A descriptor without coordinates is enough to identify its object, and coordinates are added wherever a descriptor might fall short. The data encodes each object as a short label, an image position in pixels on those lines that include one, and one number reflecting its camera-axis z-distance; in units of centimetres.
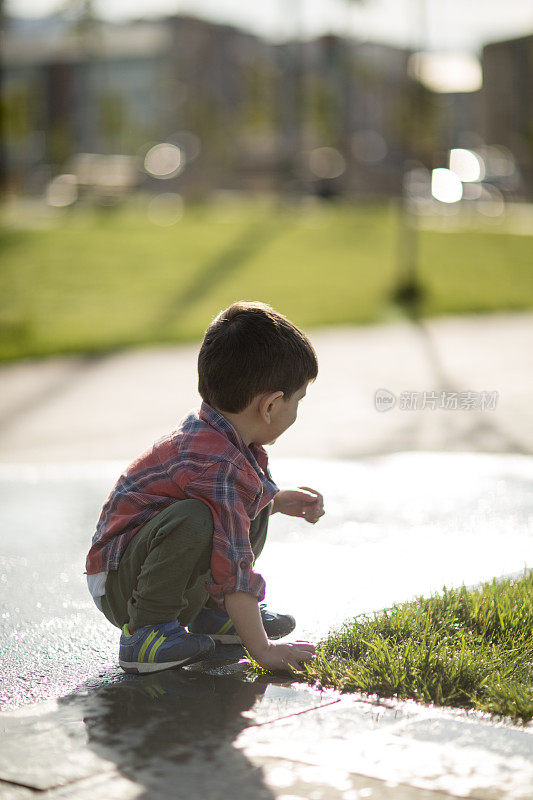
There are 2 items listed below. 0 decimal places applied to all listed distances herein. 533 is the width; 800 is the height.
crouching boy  286
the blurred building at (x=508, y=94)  6675
